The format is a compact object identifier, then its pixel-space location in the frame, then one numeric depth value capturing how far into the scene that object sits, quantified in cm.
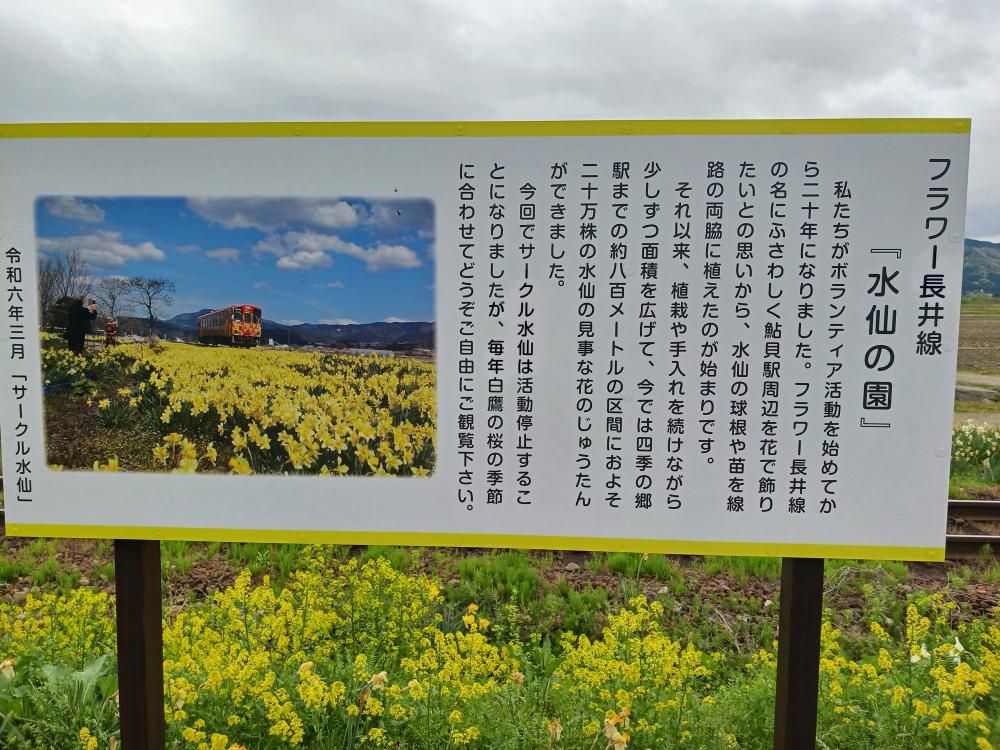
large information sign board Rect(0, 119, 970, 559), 254
